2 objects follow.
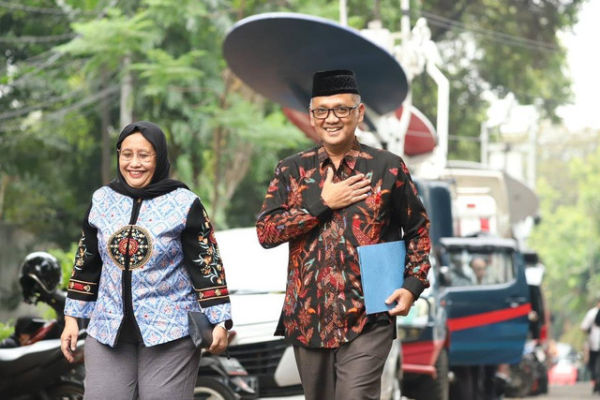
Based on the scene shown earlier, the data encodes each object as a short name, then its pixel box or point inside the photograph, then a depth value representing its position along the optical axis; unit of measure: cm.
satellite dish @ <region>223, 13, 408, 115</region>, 1614
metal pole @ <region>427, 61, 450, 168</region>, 2250
